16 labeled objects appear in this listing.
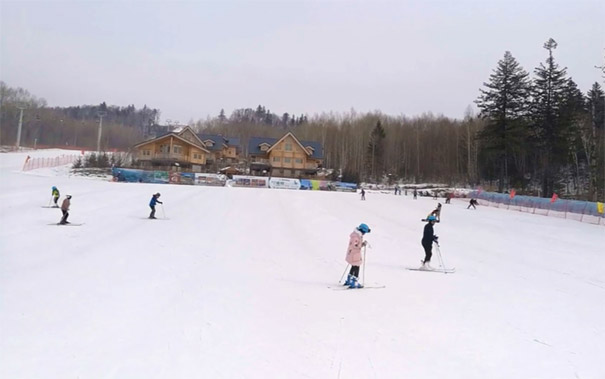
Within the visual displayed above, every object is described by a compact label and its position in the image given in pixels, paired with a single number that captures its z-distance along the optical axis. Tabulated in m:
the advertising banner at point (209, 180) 56.38
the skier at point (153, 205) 23.00
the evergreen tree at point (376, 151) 91.19
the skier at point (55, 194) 23.32
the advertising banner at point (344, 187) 64.01
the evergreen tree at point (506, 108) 53.34
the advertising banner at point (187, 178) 55.69
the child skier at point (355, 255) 10.44
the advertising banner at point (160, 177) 53.84
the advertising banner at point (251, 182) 58.83
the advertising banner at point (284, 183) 60.81
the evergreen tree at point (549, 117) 52.09
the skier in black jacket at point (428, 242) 13.22
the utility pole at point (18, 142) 74.35
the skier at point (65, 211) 18.83
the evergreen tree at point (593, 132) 47.24
